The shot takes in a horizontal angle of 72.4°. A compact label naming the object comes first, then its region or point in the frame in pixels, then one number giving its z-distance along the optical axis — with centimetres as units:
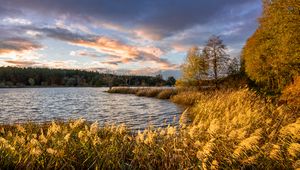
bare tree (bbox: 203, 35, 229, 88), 3437
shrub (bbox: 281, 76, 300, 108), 1260
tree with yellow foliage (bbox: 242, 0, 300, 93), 1807
